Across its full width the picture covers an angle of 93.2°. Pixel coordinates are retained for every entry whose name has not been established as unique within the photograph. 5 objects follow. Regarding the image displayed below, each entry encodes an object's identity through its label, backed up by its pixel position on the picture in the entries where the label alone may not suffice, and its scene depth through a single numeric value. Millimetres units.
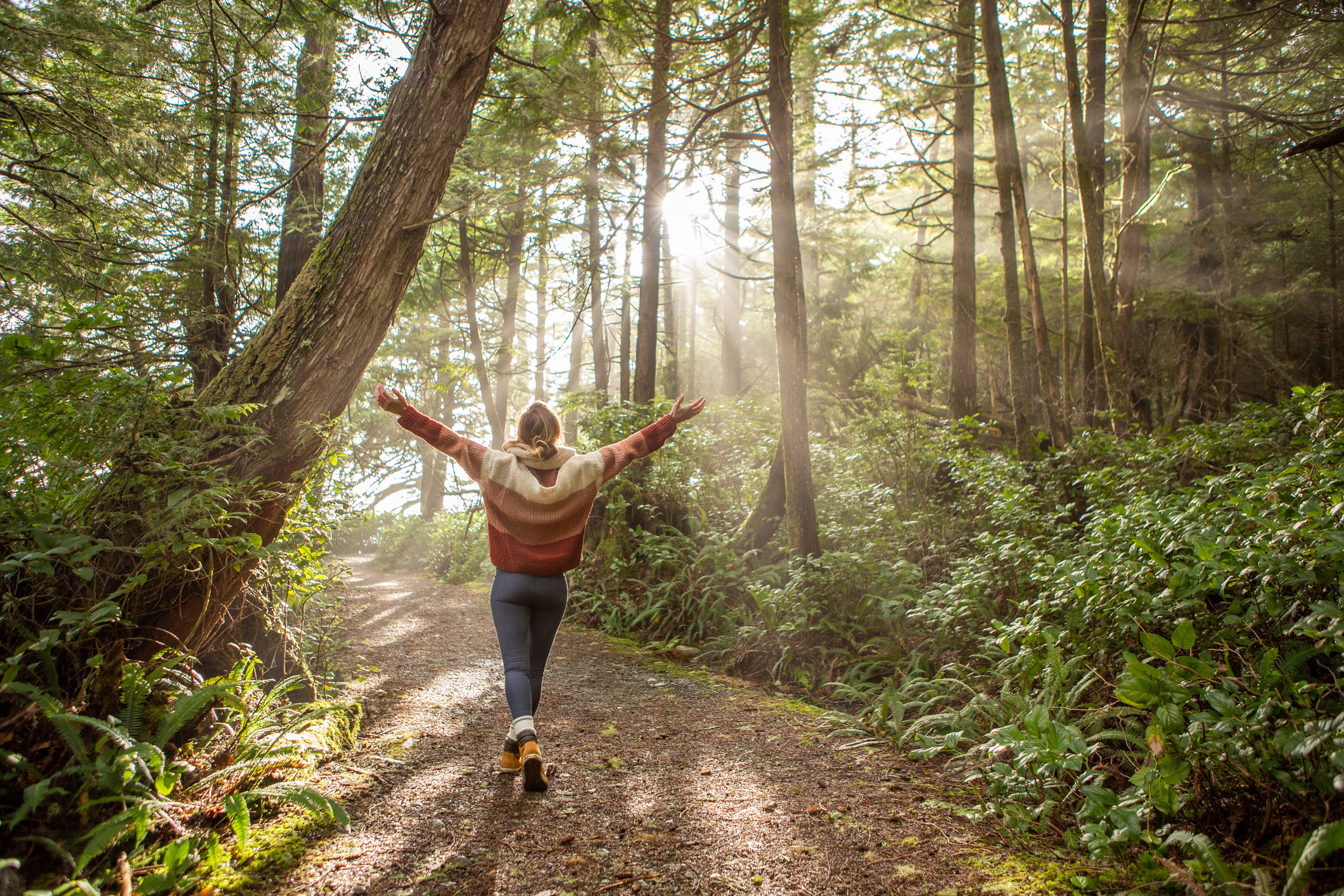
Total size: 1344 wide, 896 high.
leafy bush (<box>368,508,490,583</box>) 13445
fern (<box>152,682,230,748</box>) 2451
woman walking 3459
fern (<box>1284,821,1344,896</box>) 1569
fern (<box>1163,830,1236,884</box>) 1815
